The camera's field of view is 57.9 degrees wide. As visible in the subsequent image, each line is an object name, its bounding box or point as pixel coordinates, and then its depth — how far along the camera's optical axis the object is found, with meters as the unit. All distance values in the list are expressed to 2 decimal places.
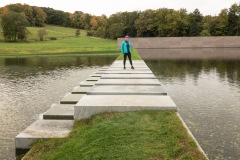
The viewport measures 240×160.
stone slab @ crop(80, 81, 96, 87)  8.75
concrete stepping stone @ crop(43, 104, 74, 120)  5.16
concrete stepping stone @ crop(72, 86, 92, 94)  7.52
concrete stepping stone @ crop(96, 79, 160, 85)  7.12
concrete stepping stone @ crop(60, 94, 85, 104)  6.32
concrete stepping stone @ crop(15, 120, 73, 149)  4.12
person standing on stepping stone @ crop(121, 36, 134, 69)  10.65
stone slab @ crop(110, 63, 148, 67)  12.27
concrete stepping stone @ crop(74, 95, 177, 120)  4.54
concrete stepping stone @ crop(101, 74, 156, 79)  8.30
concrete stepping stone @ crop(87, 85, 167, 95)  5.81
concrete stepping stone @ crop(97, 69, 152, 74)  9.64
